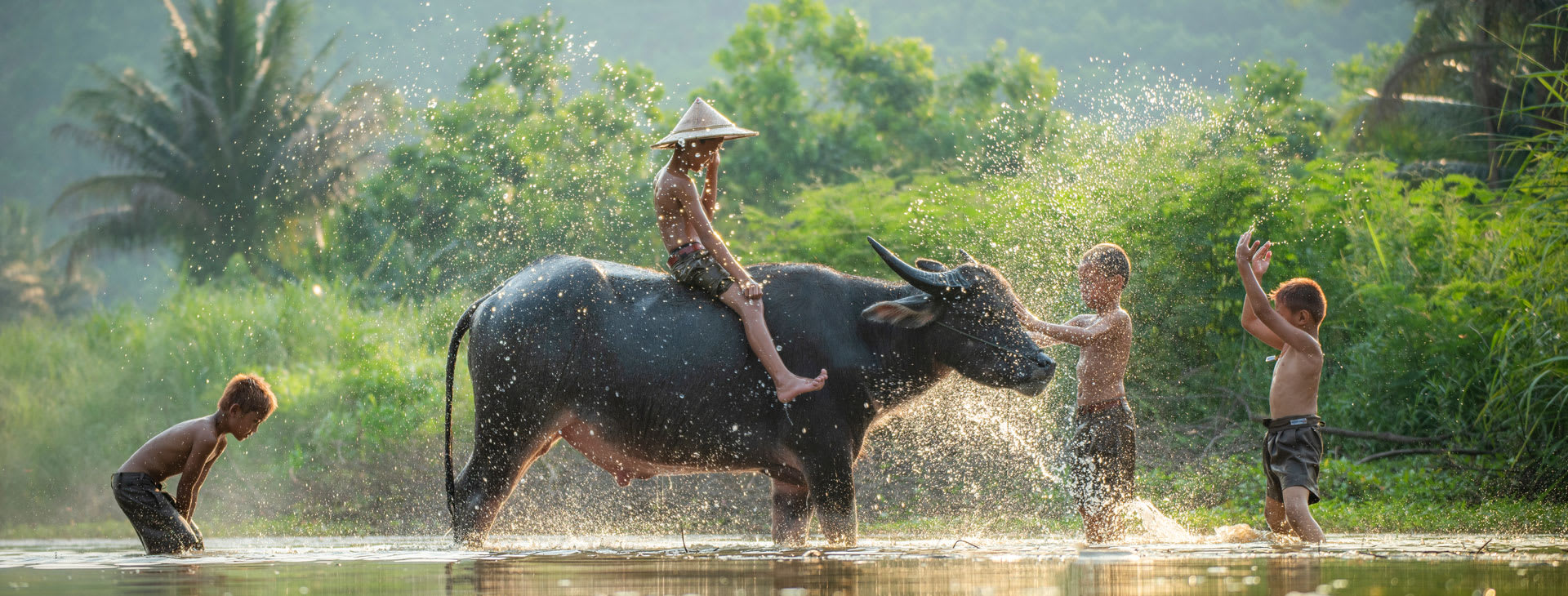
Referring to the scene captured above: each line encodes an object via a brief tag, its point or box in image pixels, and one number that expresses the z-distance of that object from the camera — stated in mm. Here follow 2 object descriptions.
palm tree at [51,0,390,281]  66125
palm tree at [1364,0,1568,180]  43125
